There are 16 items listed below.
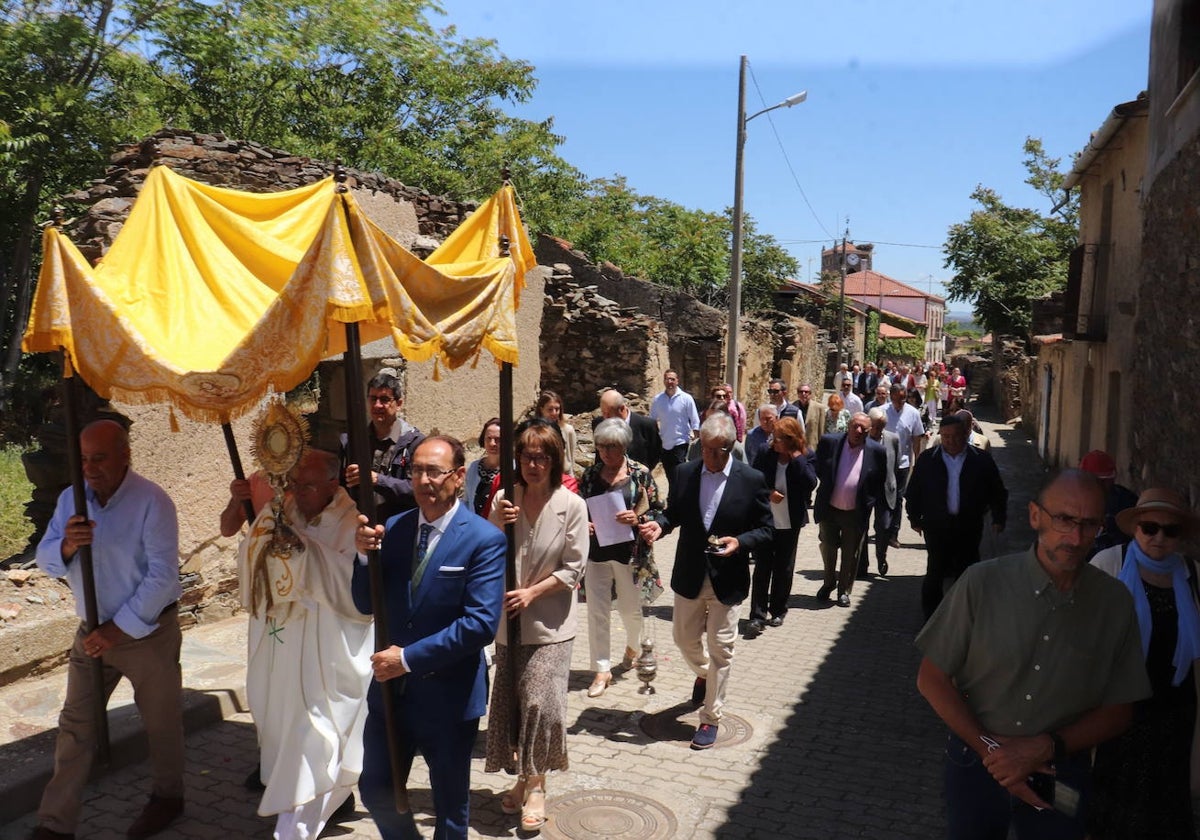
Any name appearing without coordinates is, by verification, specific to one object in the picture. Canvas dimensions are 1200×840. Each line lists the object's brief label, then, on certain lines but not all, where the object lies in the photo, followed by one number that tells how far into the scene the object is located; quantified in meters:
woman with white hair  6.61
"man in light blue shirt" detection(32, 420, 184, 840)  4.55
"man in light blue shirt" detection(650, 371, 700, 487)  12.44
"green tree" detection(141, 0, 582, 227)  21.11
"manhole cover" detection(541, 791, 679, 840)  4.99
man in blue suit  3.97
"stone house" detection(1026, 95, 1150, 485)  11.79
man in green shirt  3.14
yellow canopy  4.21
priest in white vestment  4.55
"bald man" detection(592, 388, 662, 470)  10.56
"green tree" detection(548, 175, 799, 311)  40.80
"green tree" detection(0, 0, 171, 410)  16.00
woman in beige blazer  4.98
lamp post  18.23
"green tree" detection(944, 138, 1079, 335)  36.12
